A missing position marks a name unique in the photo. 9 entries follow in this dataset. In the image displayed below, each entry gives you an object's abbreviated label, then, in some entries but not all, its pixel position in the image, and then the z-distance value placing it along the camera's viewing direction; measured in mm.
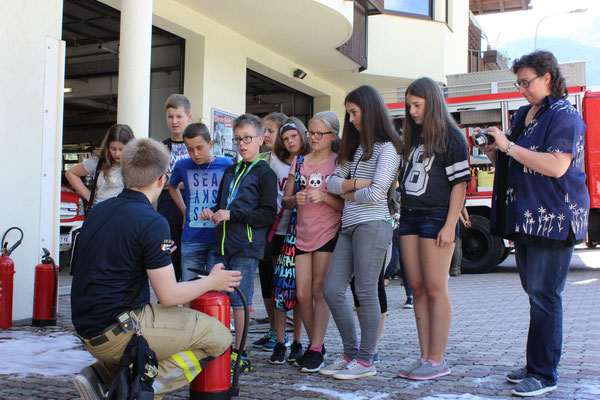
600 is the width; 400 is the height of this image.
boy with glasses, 3648
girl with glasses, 3748
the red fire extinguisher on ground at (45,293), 5043
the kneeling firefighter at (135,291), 2598
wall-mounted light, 11912
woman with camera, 3105
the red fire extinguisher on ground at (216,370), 2883
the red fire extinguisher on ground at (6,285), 4867
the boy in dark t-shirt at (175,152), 4551
